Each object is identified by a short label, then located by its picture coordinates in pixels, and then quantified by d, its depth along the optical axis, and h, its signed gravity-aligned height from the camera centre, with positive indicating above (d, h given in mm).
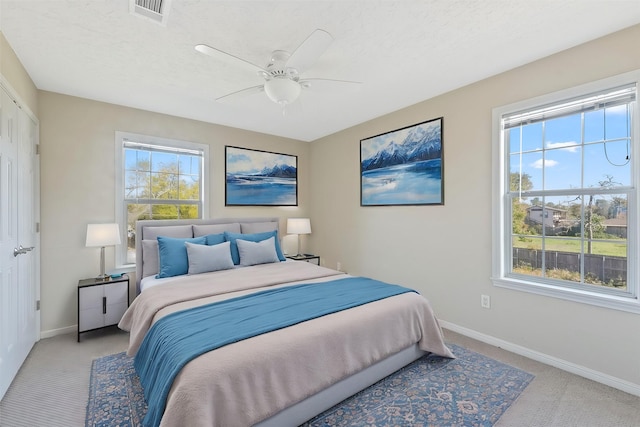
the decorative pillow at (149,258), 3250 -534
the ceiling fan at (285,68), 1799 +1037
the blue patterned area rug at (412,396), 1818 -1309
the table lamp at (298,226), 4660 -244
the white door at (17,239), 2059 -239
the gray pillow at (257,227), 4096 -229
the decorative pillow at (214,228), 3672 -232
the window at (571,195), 2152 +143
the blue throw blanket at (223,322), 1521 -713
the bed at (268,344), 1409 -822
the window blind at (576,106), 2137 +870
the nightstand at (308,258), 4535 -744
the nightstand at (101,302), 2930 -957
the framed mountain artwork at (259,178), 4332 +536
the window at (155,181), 3496 +387
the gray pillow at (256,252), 3547 -516
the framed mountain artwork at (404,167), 3314 +569
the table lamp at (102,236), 3006 -268
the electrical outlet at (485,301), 2860 -898
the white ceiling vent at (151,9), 1765 +1275
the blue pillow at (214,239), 3504 -344
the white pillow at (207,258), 3133 -524
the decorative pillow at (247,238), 3589 -357
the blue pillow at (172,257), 3082 -506
